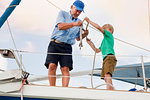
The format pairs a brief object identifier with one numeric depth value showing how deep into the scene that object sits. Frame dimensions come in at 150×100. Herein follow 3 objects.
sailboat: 5.56
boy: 6.37
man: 6.25
